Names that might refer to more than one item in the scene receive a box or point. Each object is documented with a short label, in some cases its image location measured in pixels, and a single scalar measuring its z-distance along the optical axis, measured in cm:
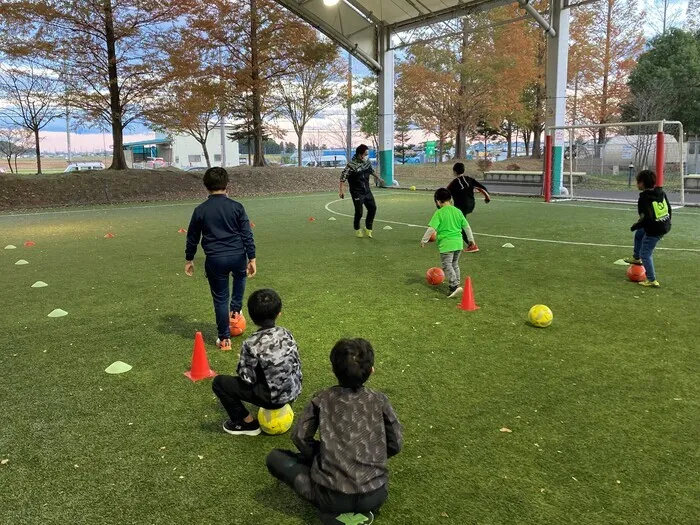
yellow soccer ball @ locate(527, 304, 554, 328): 553
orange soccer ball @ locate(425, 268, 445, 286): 735
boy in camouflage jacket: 335
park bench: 2353
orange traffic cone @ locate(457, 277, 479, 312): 628
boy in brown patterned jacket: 249
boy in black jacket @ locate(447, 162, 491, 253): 988
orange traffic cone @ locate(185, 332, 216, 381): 443
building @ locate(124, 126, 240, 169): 5866
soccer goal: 1894
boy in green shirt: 685
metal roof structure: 2369
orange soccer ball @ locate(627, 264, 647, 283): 723
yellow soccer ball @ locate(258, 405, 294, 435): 350
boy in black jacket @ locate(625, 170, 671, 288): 689
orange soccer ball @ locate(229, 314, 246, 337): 540
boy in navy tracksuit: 477
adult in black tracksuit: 1135
